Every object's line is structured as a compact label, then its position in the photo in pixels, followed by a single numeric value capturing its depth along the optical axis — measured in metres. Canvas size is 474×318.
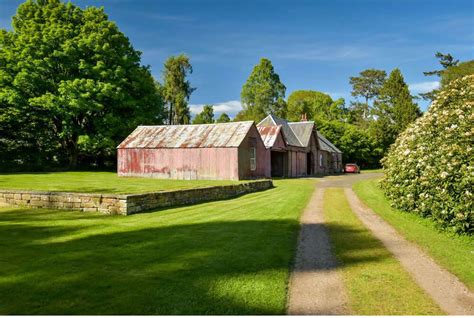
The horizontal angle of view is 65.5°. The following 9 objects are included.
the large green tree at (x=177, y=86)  56.91
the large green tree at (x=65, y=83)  32.44
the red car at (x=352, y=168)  48.81
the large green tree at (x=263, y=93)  71.56
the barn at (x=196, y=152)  28.05
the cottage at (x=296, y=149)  35.31
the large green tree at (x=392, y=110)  56.97
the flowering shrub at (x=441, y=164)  9.46
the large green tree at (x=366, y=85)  80.94
